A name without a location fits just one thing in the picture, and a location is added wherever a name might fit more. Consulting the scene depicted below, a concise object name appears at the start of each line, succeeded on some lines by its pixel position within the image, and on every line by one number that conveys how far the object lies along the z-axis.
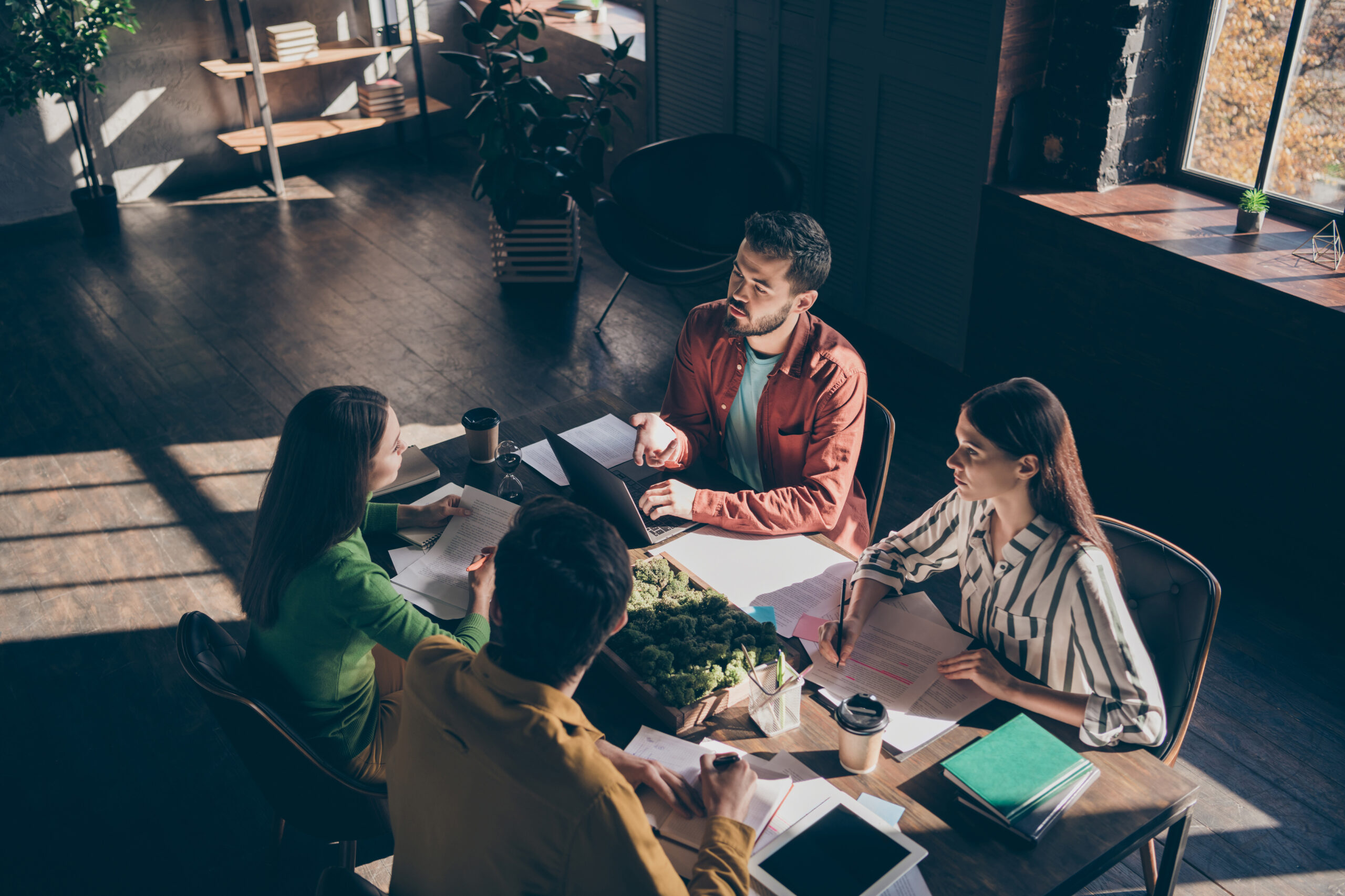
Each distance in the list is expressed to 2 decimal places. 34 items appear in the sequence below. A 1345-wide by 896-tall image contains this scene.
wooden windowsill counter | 3.38
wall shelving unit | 6.29
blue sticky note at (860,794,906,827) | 1.70
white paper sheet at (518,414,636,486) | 2.63
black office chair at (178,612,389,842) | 1.85
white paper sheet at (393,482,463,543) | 2.39
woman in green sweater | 1.95
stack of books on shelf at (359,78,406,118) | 6.88
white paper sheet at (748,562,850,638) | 2.14
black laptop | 2.22
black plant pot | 6.02
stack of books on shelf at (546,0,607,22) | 6.86
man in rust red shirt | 2.54
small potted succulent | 3.66
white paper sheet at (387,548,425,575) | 2.32
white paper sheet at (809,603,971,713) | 1.97
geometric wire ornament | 3.46
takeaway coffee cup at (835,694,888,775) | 1.75
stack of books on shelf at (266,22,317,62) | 6.38
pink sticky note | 2.09
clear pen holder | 1.87
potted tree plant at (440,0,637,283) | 5.10
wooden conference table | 1.61
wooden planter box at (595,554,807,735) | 1.86
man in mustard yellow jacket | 1.40
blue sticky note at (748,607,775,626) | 2.12
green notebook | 1.68
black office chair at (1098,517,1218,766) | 2.03
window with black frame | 3.53
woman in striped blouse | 1.89
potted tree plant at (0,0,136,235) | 5.41
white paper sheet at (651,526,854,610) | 2.24
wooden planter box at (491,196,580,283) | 5.49
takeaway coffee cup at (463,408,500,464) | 2.61
